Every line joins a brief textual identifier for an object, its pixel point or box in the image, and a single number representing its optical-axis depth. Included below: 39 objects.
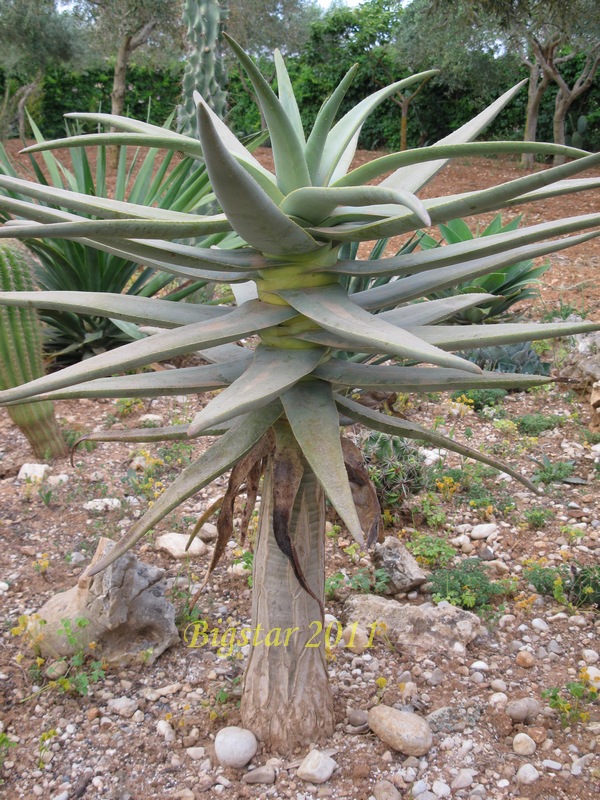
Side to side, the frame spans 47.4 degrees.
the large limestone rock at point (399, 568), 2.37
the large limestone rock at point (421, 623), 2.09
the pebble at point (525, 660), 2.02
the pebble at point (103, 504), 2.76
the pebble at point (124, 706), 1.82
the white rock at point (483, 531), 2.76
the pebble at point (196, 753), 1.68
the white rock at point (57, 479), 2.93
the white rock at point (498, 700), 1.84
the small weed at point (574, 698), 1.76
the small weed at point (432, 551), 2.53
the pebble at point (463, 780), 1.57
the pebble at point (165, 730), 1.74
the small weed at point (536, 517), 2.79
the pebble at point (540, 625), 2.20
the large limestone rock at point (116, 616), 1.95
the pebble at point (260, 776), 1.60
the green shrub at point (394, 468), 2.91
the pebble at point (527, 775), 1.58
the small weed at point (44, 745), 1.65
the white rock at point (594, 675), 1.88
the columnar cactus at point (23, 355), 2.93
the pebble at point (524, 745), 1.68
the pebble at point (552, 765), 1.62
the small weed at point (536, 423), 3.59
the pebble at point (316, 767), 1.58
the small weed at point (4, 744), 1.64
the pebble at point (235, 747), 1.63
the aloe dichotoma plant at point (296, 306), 0.97
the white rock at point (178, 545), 2.50
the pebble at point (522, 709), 1.78
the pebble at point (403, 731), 1.64
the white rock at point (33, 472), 2.95
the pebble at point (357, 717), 1.78
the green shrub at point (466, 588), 2.30
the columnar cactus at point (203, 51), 5.46
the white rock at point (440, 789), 1.56
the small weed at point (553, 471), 3.13
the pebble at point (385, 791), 1.54
